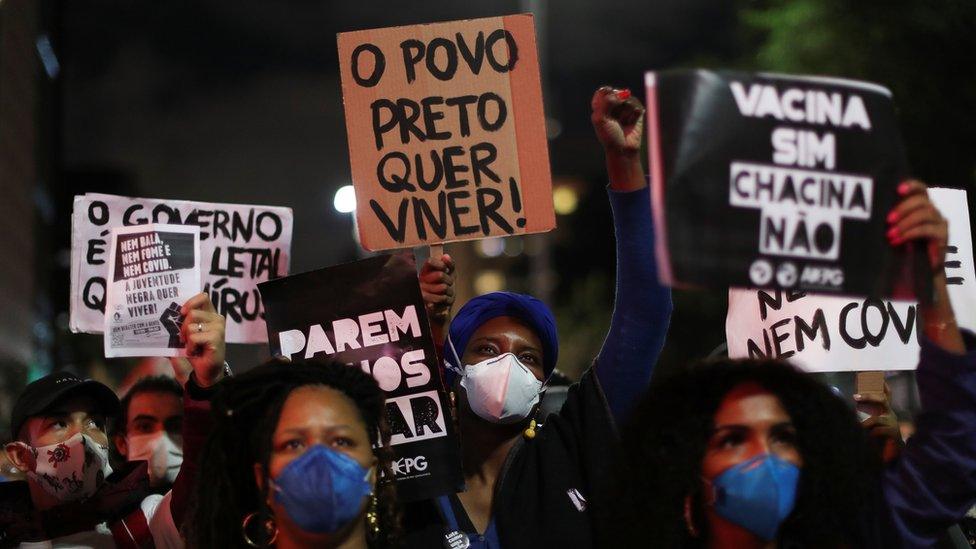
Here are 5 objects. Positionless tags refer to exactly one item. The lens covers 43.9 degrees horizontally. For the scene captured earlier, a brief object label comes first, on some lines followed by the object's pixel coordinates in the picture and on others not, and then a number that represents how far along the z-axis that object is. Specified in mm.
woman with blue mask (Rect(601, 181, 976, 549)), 3021
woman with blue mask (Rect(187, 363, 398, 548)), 3260
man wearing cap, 4352
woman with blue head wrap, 3719
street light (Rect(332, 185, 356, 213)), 6594
